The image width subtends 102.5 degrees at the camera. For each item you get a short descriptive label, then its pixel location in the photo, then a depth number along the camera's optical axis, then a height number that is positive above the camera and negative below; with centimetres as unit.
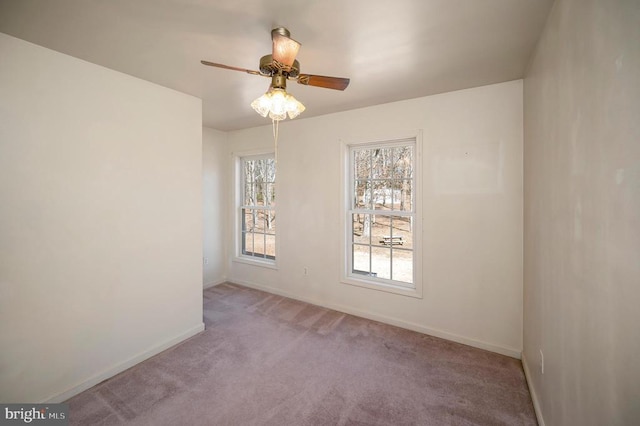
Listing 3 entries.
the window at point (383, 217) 305 -8
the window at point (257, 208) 423 +6
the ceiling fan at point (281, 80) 149 +85
